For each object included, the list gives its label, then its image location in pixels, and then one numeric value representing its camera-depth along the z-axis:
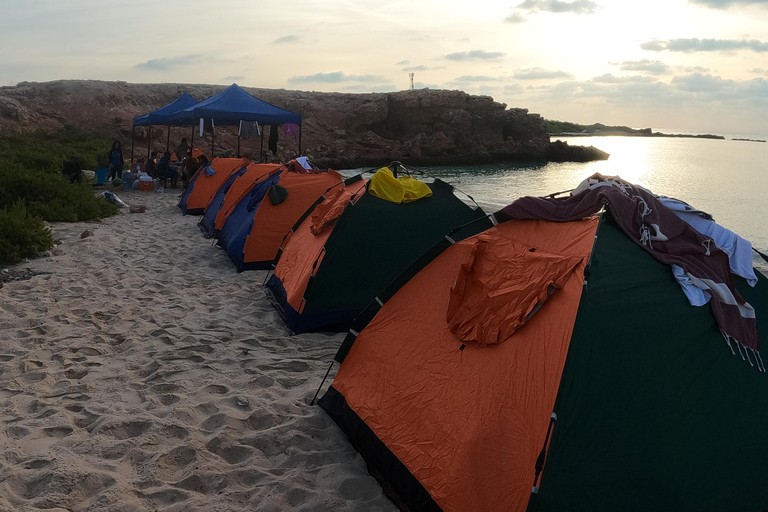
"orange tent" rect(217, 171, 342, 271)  8.84
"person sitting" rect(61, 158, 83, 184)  16.17
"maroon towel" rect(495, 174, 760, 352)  3.37
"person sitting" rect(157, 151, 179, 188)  19.27
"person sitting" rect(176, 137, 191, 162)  21.12
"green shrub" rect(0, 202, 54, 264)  8.34
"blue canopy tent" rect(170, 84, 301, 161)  17.09
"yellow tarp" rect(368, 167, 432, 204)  6.55
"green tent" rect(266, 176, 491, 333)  6.25
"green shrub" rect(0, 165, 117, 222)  11.82
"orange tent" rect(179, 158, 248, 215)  14.08
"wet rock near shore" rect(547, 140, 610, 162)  62.32
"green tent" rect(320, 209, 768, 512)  2.90
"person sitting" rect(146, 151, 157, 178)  20.43
